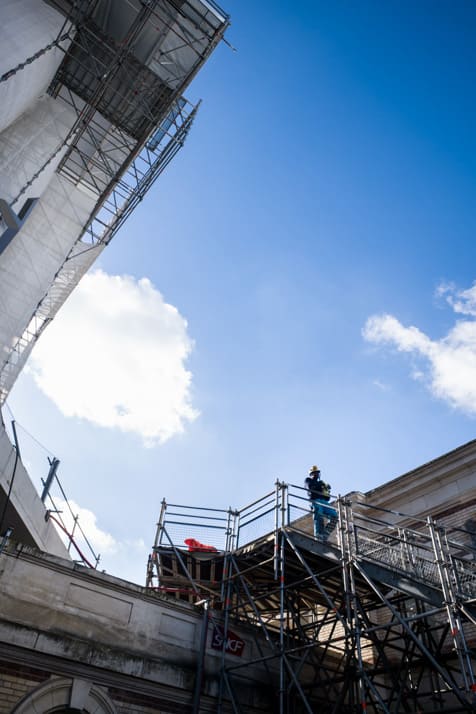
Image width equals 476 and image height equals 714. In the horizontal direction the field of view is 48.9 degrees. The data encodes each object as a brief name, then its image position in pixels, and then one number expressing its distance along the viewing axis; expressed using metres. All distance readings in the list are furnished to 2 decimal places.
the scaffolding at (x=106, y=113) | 17.39
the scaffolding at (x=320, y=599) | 9.44
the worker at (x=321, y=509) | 11.63
